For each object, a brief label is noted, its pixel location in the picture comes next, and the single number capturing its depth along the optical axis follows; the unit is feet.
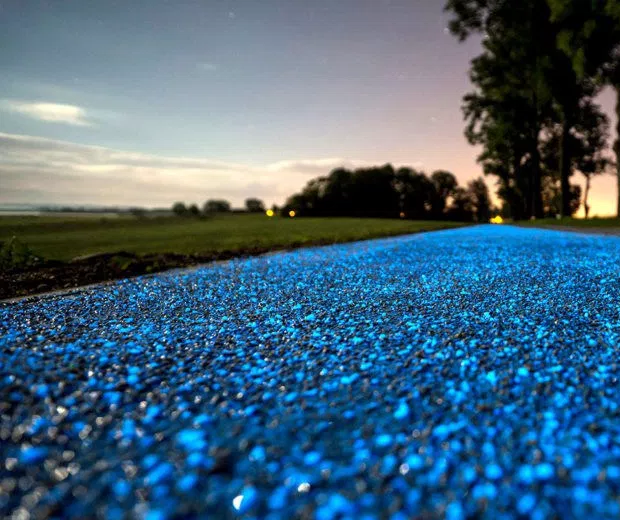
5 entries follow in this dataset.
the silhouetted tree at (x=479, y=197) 365.83
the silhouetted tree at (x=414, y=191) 297.94
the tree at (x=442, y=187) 343.87
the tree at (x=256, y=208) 246.84
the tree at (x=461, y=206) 335.96
